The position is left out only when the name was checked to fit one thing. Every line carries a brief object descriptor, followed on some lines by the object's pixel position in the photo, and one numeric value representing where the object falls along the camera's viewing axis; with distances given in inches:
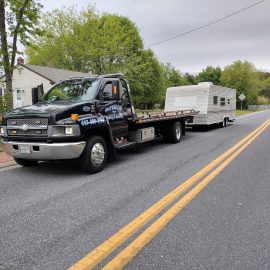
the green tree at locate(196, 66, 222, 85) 3705.7
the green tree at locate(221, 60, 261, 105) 3203.7
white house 1247.5
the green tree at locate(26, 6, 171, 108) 1680.6
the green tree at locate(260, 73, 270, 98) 5314.5
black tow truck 267.4
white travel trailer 679.1
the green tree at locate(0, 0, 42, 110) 558.6
